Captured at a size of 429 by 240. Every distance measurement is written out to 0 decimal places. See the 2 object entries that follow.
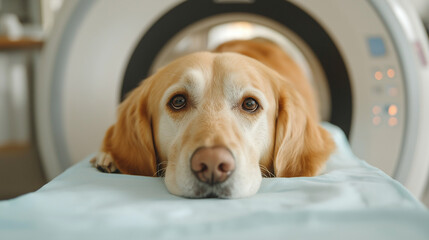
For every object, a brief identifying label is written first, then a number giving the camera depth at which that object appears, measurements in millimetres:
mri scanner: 599
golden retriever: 397
